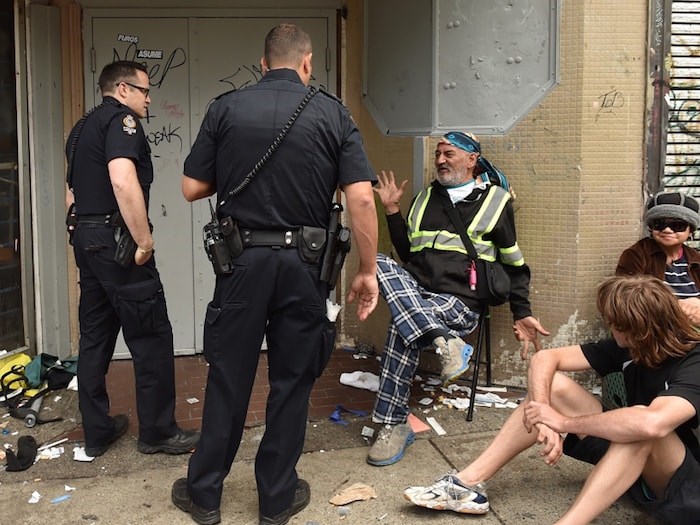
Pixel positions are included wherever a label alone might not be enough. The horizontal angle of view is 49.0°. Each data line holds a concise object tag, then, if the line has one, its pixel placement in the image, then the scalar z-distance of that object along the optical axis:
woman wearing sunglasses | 3.95
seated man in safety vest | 3.84
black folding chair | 4.24
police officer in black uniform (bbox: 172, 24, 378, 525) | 2.99
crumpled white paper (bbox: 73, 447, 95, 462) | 3.81
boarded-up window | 4.80
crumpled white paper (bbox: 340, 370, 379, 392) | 4.78
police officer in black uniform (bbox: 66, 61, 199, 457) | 3.58
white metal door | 5.10
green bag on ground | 4.73
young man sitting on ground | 2.74
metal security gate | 4.43
